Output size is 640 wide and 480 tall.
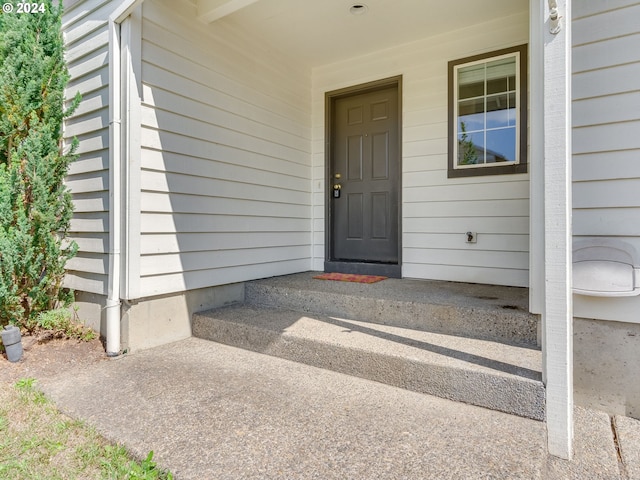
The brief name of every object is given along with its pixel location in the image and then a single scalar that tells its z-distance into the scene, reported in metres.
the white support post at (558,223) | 1.61
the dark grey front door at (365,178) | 3.99
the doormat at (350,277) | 3.59
